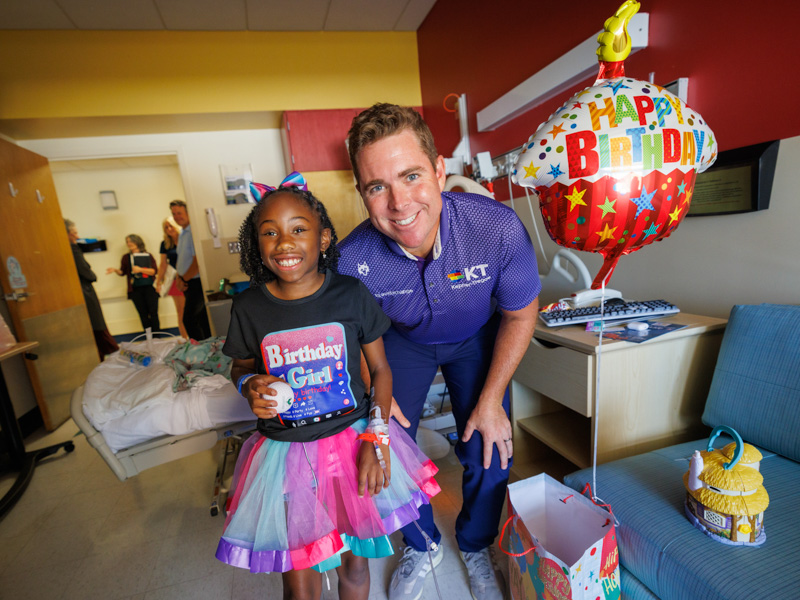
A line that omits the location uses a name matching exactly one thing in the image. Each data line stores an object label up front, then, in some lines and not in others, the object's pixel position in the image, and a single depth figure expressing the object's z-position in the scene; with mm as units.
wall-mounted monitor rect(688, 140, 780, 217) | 1139
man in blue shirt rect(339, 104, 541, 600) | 1004
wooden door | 2670
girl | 883
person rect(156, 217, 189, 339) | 4340
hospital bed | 1473
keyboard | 1338
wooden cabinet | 1218
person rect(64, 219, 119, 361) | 3658
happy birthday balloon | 771
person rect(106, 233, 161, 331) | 5413
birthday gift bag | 840
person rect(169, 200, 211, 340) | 3672
